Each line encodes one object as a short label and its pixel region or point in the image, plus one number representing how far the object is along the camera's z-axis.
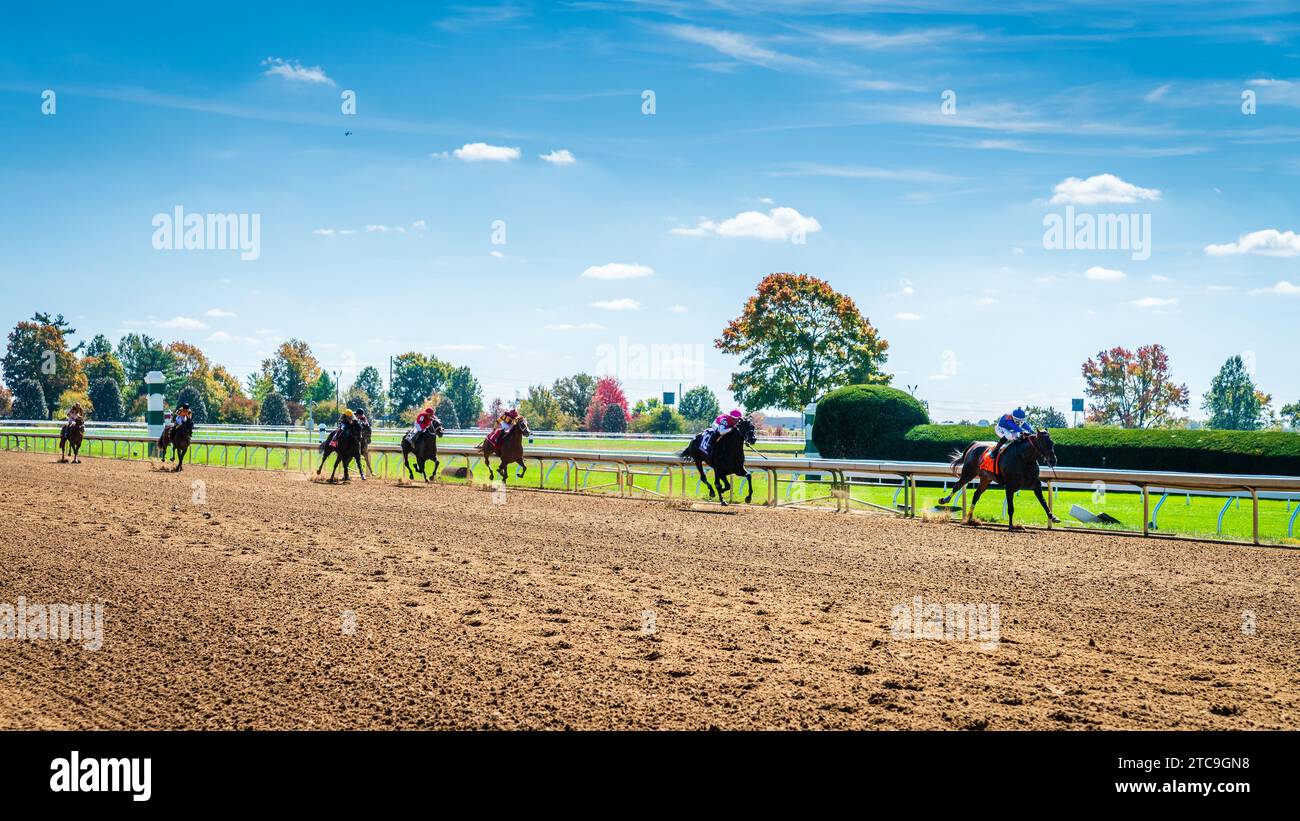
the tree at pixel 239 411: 66.62
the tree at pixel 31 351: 69.81
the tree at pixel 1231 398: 57.78
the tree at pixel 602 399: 62.50
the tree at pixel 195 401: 57.55
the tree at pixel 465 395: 73.00
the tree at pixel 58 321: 73.81
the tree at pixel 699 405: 67.31
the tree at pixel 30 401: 60.34
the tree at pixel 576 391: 65.44
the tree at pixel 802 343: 40.44
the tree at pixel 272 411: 65.50
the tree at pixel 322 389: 78.31
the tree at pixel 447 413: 62.87
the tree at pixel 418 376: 74.50
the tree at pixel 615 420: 60.46
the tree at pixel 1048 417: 52.44
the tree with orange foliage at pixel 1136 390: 57.41
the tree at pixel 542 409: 59.69
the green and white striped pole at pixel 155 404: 33.56
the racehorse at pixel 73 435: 28.20
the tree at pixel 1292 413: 69.56
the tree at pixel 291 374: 81.44
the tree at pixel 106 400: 59.25
